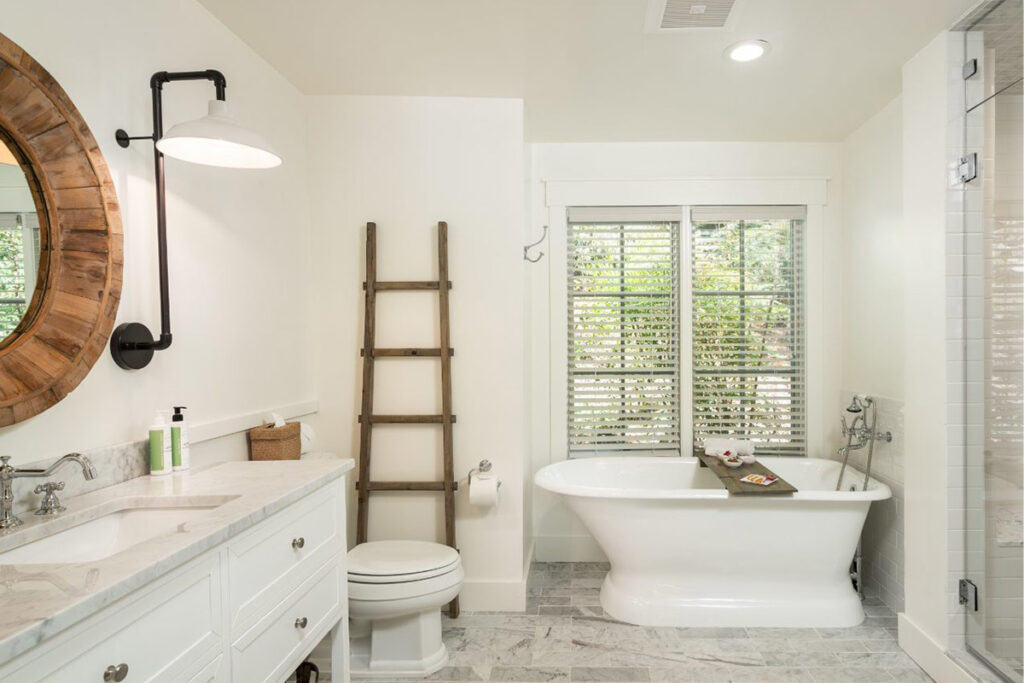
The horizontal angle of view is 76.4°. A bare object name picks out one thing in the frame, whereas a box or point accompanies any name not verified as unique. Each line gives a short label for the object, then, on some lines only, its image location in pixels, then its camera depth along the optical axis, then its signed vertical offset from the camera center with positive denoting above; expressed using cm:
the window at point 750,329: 397 +4
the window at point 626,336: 400 +1
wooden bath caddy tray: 293 -70
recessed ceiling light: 261 +117
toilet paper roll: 303 -72
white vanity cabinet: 104 -57
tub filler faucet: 334 -50
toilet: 253 -103
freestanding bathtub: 300 -102
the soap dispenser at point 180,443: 199 -32
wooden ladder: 313 -28
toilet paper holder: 316 -63
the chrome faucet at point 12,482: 141 -32
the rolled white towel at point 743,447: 373 -64
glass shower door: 226 -3
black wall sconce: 178 +55
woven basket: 254 -41
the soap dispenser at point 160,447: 193 -32
